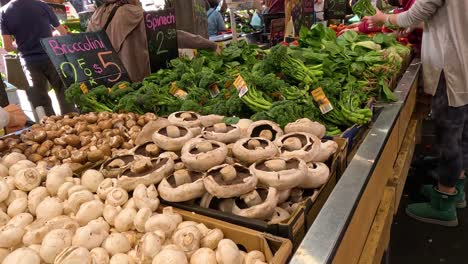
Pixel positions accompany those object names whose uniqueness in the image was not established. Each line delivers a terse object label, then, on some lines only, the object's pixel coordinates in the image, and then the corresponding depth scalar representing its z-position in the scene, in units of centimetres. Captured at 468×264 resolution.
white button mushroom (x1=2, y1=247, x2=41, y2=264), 106
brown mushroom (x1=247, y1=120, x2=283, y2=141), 174
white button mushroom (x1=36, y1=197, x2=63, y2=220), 134
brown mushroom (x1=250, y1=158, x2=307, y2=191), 135
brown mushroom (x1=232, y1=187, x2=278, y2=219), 125
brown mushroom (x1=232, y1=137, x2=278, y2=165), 149
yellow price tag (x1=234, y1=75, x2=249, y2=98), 235
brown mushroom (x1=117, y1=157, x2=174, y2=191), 141
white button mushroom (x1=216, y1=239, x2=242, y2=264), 108
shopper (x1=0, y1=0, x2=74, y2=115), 563
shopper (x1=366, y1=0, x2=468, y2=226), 297
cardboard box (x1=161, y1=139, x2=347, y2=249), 116
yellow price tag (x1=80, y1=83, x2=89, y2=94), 270
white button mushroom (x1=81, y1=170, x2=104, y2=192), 147
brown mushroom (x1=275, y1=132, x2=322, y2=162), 151
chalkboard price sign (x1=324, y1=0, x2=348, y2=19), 550
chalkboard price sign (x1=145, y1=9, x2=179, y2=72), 324
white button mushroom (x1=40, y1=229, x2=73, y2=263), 111
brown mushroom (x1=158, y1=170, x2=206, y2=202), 135
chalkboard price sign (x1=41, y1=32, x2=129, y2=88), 269
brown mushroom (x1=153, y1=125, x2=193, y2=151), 161
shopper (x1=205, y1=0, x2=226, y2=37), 816
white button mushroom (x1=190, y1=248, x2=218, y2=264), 108
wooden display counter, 117
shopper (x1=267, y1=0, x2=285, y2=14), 621
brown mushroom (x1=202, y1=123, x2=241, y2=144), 166
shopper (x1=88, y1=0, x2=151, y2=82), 359
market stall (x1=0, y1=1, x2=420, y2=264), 117
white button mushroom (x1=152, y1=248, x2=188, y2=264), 104
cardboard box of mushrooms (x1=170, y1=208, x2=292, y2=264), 107
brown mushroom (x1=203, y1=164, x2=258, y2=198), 128
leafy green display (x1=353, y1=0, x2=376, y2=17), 430
